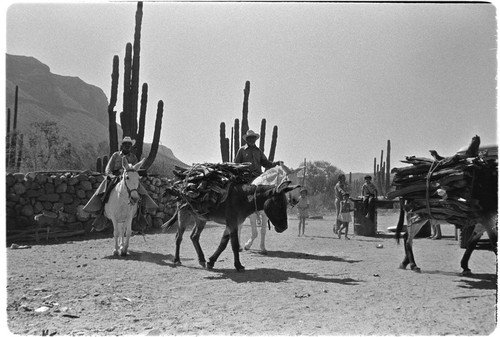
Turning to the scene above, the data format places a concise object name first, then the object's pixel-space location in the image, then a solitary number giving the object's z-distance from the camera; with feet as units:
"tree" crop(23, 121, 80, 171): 77.56
